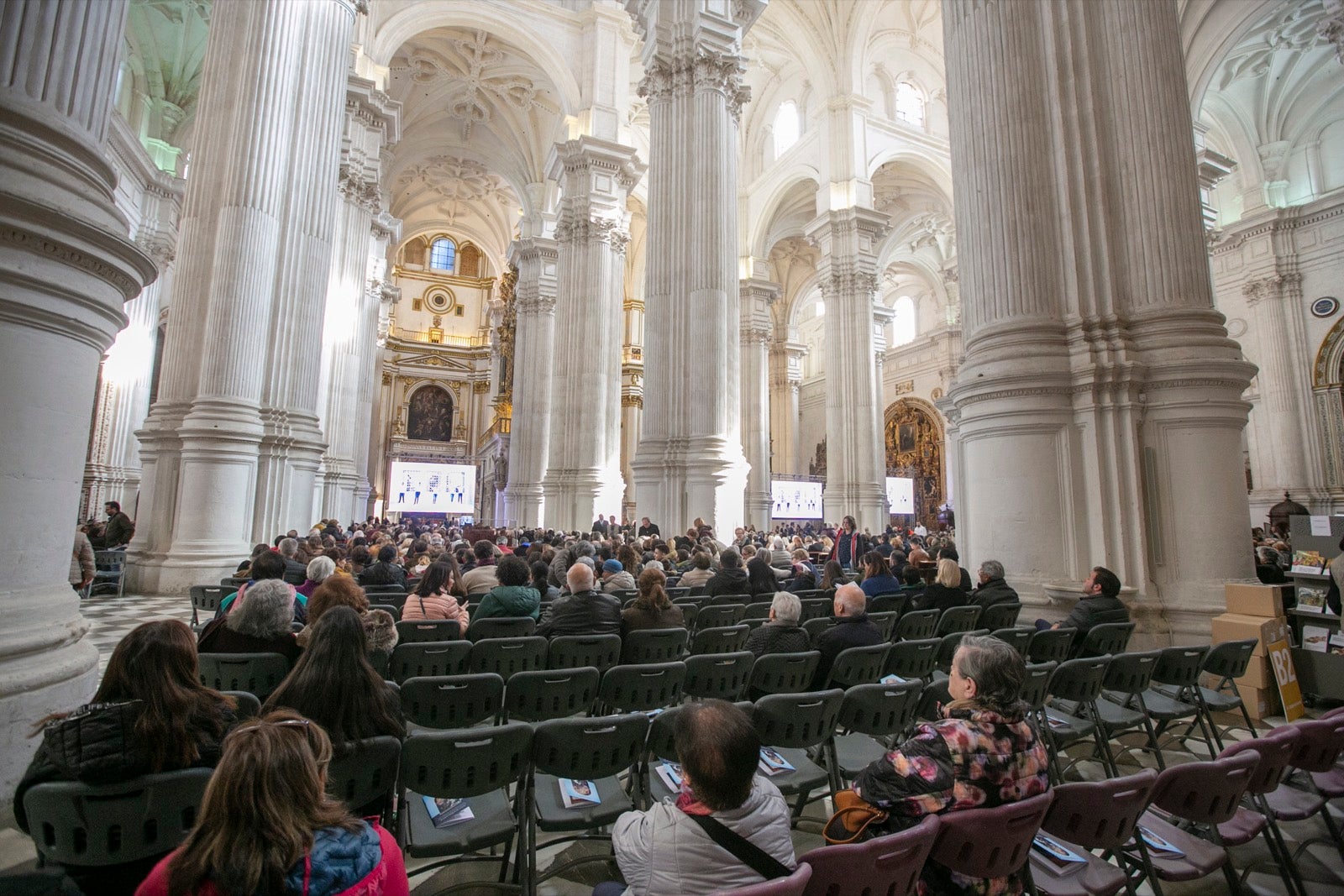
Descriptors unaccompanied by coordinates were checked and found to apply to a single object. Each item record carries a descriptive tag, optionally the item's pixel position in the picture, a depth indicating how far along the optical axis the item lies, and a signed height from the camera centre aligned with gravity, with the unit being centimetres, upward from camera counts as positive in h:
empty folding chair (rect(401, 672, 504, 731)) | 281 -73
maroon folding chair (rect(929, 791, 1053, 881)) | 175 -81
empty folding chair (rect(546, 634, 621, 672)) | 394 -71
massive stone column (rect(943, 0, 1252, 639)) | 537 +190
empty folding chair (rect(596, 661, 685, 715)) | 324 -75
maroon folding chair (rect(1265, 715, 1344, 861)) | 241 -79
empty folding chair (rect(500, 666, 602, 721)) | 312 -77
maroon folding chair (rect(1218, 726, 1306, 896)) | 223 -86
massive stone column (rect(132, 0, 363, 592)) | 785 +298
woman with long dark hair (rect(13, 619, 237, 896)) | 162 -51
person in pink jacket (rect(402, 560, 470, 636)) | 442 -46
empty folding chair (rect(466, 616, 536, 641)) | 441 -64
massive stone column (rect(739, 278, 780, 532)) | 2384 +667
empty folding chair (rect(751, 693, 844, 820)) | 266 -79
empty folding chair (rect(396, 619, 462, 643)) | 409 -61
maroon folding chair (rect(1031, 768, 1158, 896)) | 194 -85
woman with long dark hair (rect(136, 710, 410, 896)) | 113 -54
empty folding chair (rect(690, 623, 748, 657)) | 435 -70
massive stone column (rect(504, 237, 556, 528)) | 2117 +534
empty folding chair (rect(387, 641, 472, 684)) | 354 -69
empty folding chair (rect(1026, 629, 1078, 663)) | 414 -67
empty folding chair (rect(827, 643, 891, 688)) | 359 -71
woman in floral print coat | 184 -64
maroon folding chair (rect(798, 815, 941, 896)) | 157 -79
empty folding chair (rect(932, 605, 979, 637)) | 493 -61
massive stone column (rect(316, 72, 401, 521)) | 1513 +608
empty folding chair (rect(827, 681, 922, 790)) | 294 -82
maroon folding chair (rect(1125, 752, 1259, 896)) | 206 -83
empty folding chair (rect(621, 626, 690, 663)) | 425 -71
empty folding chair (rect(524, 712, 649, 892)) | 230 -81
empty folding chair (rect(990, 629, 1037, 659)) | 414 -62
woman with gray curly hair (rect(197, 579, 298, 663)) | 312 -47
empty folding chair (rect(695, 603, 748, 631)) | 527 -65
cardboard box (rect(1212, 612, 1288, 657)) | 431 -58
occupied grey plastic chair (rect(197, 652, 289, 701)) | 296 -64
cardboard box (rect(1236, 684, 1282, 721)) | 430 -105
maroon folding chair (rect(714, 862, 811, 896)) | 138 -74
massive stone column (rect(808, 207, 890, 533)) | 1970 +496
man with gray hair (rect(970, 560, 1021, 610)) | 511 -39
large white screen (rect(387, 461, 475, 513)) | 2036 +146
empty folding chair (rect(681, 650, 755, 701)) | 361 -78
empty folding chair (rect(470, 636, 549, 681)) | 371 -70
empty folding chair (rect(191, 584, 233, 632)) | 551 -58
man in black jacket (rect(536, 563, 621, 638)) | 425 -51
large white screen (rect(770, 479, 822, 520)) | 1986 +115
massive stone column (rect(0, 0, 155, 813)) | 247 +89
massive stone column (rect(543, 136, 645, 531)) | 1708 +539
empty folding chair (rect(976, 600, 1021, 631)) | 504 -59
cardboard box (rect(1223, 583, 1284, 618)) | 445 -39
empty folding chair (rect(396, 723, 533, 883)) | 211 -82
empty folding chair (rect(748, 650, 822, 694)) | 349 -72
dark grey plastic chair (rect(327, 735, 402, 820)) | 199 -74
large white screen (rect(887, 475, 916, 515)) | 2283 +152
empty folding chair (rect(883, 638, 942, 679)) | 386 -72
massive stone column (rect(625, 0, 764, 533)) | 1145 +485
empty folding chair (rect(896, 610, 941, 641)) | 489 -65
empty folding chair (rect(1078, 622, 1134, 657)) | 415 -63
